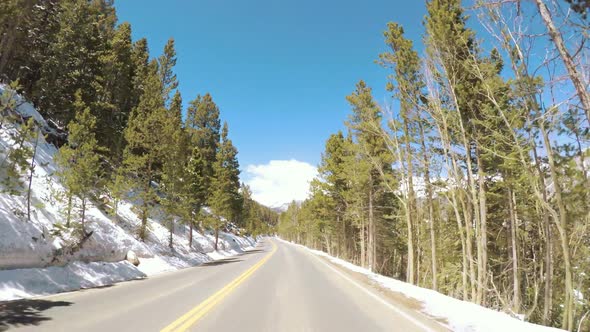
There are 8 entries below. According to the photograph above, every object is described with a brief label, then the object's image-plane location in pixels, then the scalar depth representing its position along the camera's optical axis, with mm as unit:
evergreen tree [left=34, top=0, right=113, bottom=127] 25109
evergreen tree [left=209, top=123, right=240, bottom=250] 37344
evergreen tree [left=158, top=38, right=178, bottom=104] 41750
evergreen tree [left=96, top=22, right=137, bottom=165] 28453
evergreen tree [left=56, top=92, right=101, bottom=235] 14047
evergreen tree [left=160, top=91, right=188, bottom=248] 23531
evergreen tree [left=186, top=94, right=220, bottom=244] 49628
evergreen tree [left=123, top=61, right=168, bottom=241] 21600
